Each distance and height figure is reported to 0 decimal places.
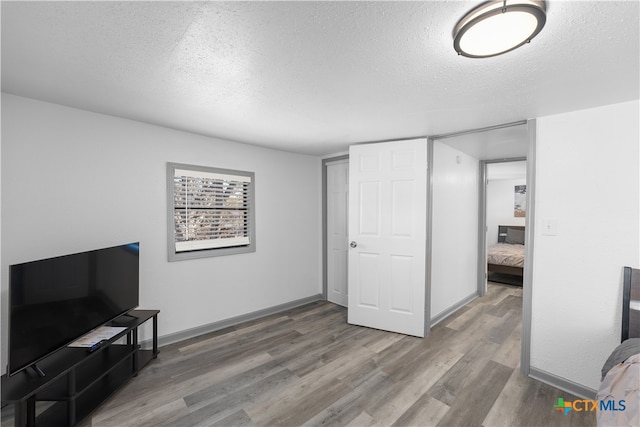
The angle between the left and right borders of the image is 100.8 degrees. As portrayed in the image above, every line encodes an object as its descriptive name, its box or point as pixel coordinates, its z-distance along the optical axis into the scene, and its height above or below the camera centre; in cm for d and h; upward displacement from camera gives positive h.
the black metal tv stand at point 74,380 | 148 -120
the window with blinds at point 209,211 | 281 -5
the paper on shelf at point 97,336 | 188 -97
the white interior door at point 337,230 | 388 -35
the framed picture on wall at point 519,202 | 602 +14
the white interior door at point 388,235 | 297 -33
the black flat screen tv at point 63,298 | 151 -63
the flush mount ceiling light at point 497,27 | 98 +74
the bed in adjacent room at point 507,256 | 485 -90
